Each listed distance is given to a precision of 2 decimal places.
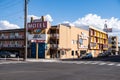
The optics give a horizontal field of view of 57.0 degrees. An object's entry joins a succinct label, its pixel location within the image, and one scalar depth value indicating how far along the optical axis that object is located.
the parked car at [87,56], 27.17
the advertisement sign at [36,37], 24.37
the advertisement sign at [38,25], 25.11
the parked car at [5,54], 25.73
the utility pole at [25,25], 19.25
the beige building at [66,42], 27.20
